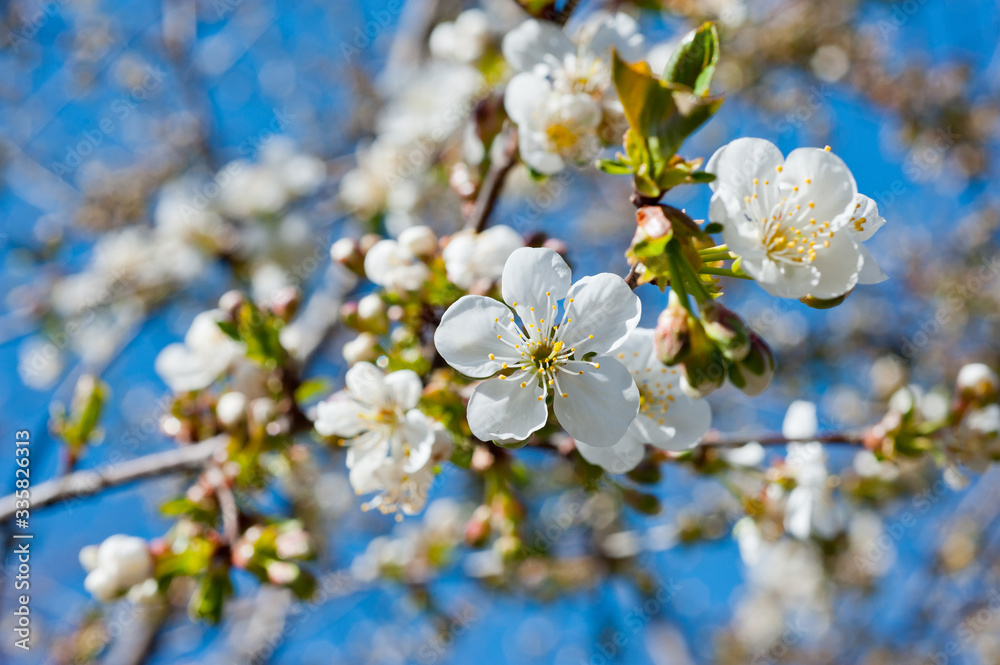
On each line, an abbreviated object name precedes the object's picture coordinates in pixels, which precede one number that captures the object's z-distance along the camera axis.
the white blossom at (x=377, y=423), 0.30
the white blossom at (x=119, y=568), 0.32
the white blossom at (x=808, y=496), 0.34
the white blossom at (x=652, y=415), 0.29
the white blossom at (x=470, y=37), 0.40
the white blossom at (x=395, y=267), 0.31
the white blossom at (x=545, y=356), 0.28
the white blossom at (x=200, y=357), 0.34
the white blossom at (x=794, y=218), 0.27
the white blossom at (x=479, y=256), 0.31
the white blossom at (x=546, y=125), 0.31
